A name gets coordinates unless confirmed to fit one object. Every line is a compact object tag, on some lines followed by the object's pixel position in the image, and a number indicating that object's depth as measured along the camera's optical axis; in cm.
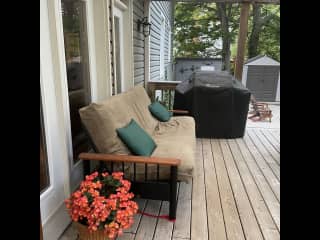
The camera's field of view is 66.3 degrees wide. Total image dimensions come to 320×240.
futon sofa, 192
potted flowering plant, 146
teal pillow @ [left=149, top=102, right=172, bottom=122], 333
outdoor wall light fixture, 430
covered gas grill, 397
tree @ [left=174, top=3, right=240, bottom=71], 1224
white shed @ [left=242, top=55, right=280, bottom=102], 741
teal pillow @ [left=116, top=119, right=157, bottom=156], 206
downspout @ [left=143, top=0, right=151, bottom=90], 478
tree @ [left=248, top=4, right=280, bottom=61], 1143
